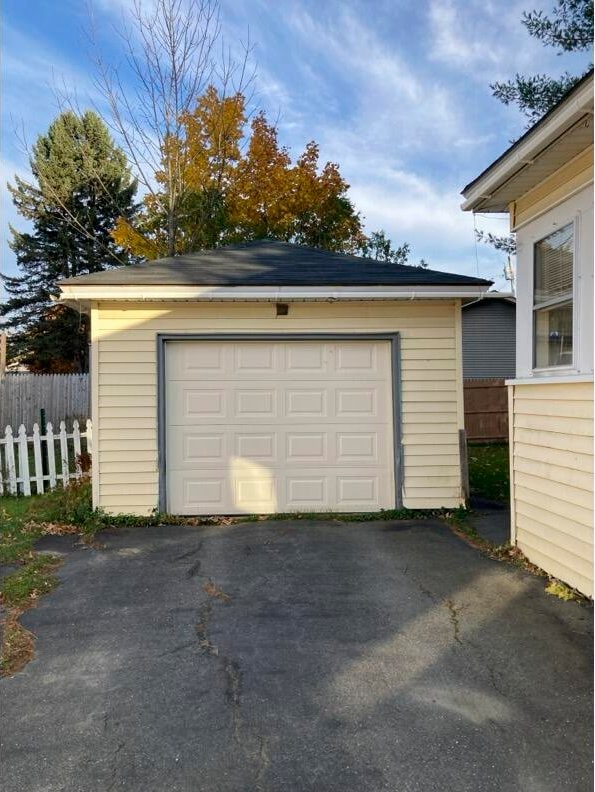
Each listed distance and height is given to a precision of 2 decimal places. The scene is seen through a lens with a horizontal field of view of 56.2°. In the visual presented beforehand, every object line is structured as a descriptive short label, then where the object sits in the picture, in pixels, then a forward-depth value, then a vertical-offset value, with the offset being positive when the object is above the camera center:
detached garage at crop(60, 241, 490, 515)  6.44 -0.05
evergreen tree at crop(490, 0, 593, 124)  8.73 +5.55
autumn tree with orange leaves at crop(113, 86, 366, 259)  12.74 +5.54
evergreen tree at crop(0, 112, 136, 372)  22.39 +6.89
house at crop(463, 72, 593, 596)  3.88 +0.47
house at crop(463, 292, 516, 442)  17.52 +1.60
